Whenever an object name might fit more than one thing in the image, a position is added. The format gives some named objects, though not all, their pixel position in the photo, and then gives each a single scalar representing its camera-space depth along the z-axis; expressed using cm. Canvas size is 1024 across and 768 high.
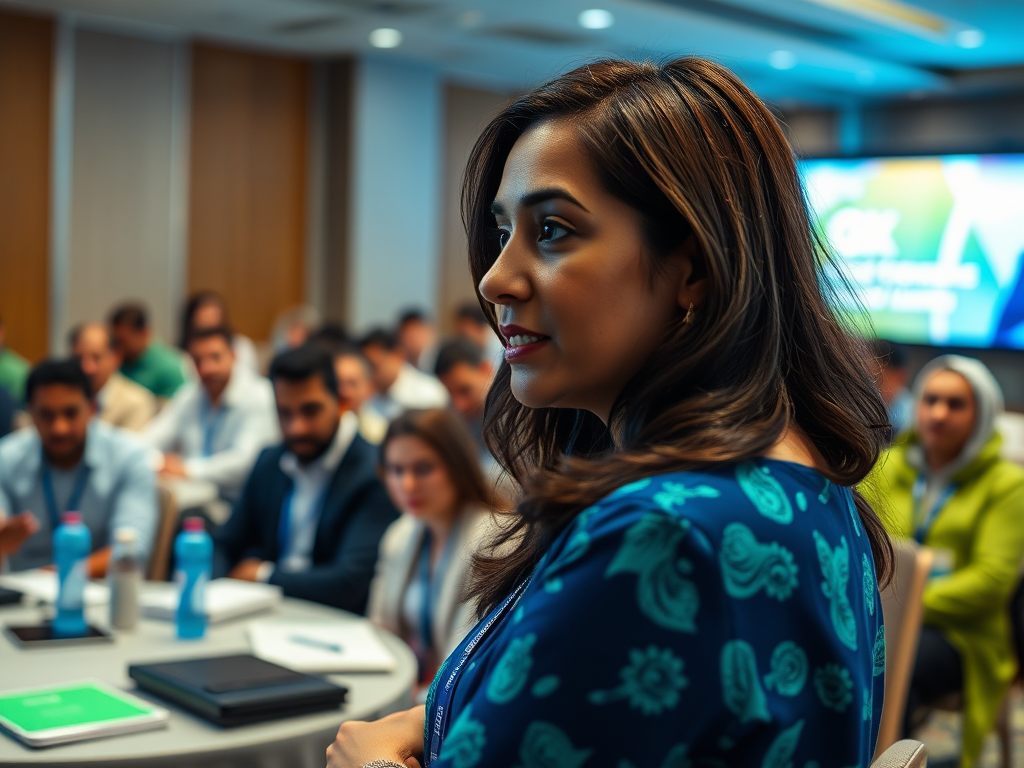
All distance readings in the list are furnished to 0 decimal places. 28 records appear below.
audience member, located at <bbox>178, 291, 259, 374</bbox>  771
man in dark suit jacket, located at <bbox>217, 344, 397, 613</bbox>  371
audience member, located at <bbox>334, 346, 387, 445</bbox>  576
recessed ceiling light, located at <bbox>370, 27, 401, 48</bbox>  905
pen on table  233
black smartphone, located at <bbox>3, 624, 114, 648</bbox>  233
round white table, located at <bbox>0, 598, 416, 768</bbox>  171
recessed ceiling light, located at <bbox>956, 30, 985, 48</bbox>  919
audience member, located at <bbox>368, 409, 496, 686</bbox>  313
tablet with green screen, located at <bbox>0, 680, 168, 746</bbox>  173
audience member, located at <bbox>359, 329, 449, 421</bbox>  688
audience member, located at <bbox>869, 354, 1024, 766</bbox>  357
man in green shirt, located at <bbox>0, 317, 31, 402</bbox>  646
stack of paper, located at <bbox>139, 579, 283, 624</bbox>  262
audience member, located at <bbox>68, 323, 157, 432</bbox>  641
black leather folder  184
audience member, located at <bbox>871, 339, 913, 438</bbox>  610
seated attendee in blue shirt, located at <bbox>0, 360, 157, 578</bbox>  372
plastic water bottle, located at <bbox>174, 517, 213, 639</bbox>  247
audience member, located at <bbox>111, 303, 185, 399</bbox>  741
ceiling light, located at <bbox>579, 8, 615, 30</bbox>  834
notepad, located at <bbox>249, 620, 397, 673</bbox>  222
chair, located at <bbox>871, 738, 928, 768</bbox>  106
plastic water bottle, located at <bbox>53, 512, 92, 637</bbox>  246
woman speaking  77
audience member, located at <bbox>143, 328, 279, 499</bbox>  547
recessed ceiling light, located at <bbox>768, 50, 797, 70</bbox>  988
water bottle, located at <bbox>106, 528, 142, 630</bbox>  253
